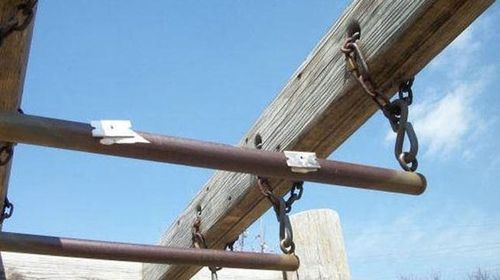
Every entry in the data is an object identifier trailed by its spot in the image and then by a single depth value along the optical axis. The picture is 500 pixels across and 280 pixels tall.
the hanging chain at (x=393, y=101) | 1.23
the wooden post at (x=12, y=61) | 1.20
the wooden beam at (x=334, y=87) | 1.21
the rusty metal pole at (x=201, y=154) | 1.04
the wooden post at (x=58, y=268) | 2.30
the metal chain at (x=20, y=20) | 1.12
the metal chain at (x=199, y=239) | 2.03
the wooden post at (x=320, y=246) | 2.57
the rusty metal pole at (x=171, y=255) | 1.53
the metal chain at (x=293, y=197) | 1.56
